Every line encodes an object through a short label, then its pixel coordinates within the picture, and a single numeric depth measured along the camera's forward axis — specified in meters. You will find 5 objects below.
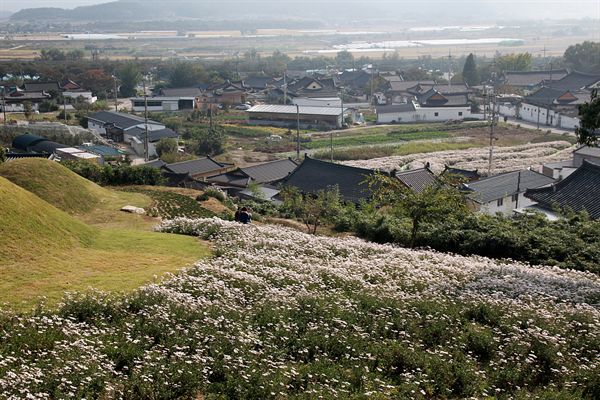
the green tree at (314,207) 24.34
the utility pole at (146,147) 48.11
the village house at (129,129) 51.66
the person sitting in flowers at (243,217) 22.17
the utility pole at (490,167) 40.89
